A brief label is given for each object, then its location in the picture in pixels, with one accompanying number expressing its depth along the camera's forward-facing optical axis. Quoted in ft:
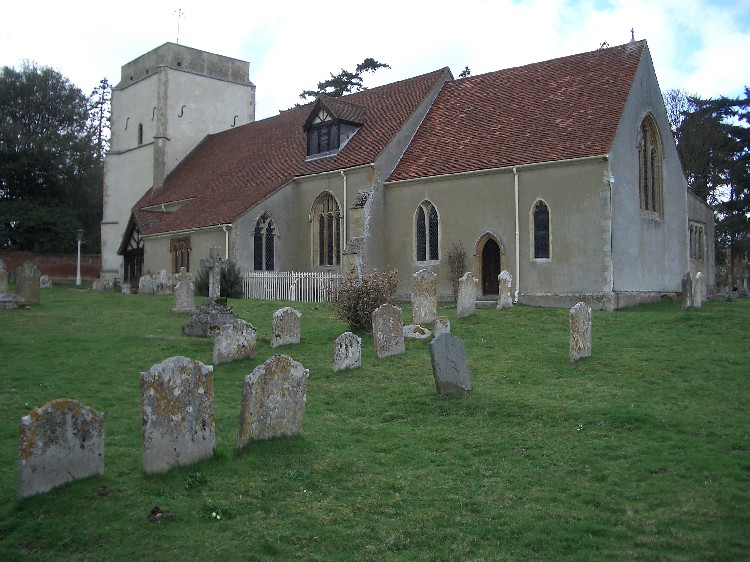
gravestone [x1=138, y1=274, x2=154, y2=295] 101.04
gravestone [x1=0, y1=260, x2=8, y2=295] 76.84
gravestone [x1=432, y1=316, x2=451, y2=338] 48.70
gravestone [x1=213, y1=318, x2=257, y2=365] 43.16
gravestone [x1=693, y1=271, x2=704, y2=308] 70.44
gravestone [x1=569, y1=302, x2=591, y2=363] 41.93
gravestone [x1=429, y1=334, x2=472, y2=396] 34.65
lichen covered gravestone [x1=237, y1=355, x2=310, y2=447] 26.18
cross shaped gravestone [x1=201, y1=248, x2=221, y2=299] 74.23
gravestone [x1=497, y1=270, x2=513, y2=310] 64.95
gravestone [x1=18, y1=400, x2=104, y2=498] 21.43
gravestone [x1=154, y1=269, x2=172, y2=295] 98.27
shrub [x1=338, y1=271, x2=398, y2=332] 53.01
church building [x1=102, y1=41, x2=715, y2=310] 71.87
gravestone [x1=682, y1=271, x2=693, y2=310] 66.44
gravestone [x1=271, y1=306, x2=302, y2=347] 48.37
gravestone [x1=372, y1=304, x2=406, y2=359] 44.55
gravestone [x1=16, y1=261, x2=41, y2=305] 73.56
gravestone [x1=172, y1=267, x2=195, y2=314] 67.97
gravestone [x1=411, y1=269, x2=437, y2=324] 57.88
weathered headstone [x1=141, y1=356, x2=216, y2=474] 23.62
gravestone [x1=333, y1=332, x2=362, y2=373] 40.83
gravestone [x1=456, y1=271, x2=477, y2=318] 60.64
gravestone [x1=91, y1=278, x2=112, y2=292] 113.28
